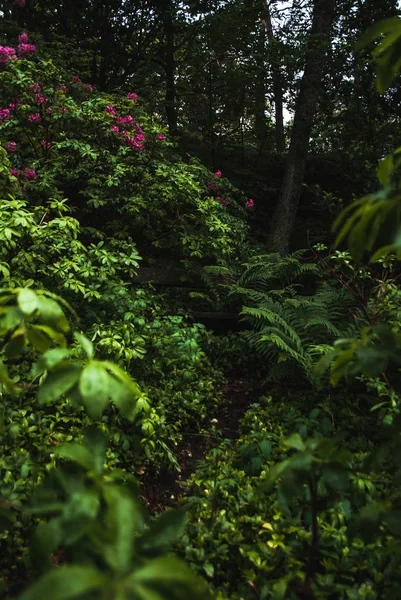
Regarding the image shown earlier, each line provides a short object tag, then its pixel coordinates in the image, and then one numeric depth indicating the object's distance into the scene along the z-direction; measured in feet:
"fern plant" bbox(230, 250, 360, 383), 12.98
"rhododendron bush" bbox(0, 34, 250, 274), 15.76
